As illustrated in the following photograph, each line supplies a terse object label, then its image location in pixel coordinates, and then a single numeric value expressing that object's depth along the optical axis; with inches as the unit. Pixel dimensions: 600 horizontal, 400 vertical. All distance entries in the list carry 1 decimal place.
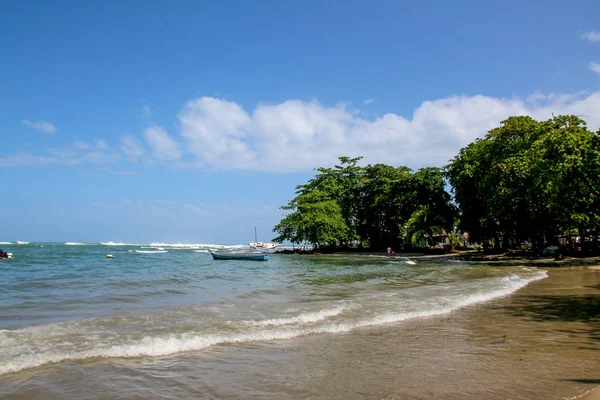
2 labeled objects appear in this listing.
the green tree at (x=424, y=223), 1684.3
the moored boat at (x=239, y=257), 1488.2
